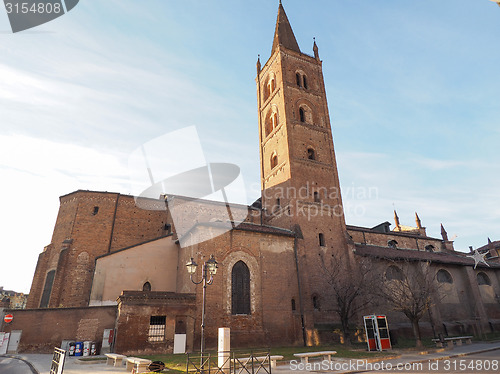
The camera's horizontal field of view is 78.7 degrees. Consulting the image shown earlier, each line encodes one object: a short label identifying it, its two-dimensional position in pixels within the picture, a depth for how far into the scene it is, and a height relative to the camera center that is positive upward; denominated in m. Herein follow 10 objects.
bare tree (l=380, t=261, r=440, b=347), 18.52 +1.74
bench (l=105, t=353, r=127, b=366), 12.71 -1.43
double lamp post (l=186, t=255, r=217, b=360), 11.72 +1.97
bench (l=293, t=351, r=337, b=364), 12.81 -1.45
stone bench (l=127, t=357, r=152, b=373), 10.69 -1.38
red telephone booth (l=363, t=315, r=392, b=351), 16.72 -0.82
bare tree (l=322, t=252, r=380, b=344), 19.52 +2.24
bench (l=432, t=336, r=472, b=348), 18.31 -1.46
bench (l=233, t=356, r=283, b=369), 11.56 -1.39
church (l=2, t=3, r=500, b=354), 17.45 +4.31
